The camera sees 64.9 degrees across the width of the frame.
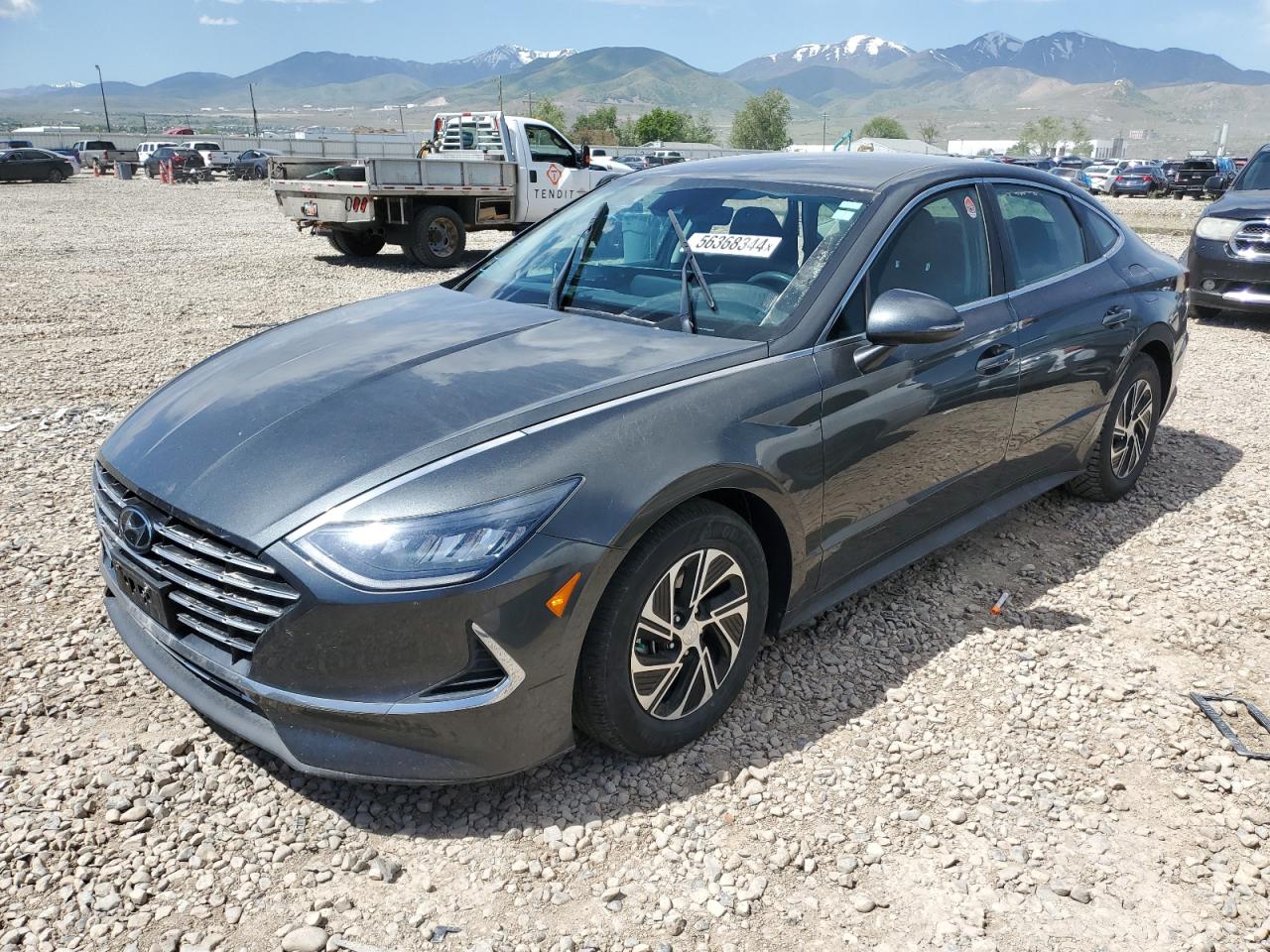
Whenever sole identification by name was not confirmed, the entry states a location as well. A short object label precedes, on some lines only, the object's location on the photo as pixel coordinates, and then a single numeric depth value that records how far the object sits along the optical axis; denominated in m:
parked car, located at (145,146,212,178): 39.31
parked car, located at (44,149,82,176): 44.83
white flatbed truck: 13.34
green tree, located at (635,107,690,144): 127.41
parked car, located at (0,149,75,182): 34.69
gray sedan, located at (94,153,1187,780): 2.36
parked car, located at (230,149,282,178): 42.50
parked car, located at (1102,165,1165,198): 41.41
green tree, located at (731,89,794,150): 152.50
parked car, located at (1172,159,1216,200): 39.50
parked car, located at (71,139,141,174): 43.78
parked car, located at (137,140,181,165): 49.81
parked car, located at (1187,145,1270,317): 9.30
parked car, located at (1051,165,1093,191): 44.43
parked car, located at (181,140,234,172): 43.06
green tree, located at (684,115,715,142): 141.88
